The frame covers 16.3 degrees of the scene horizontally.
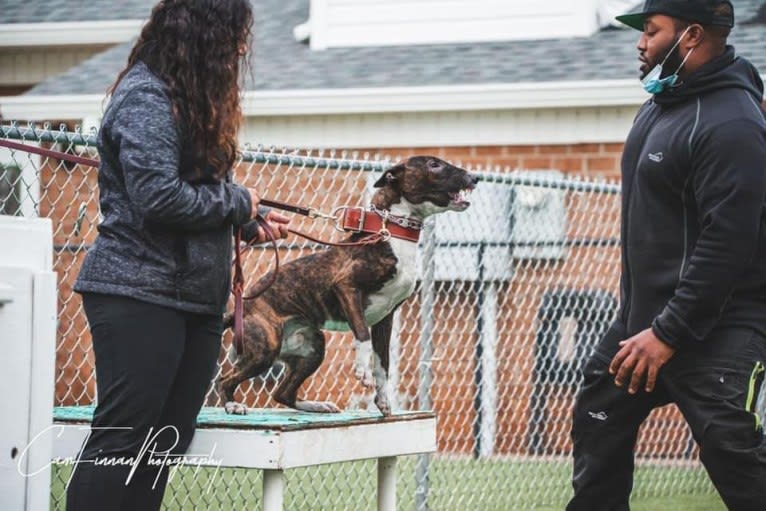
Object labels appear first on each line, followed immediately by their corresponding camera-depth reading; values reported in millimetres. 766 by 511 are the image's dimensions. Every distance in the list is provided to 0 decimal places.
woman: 7453
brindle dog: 9387
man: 8035
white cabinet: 6687
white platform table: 8416
